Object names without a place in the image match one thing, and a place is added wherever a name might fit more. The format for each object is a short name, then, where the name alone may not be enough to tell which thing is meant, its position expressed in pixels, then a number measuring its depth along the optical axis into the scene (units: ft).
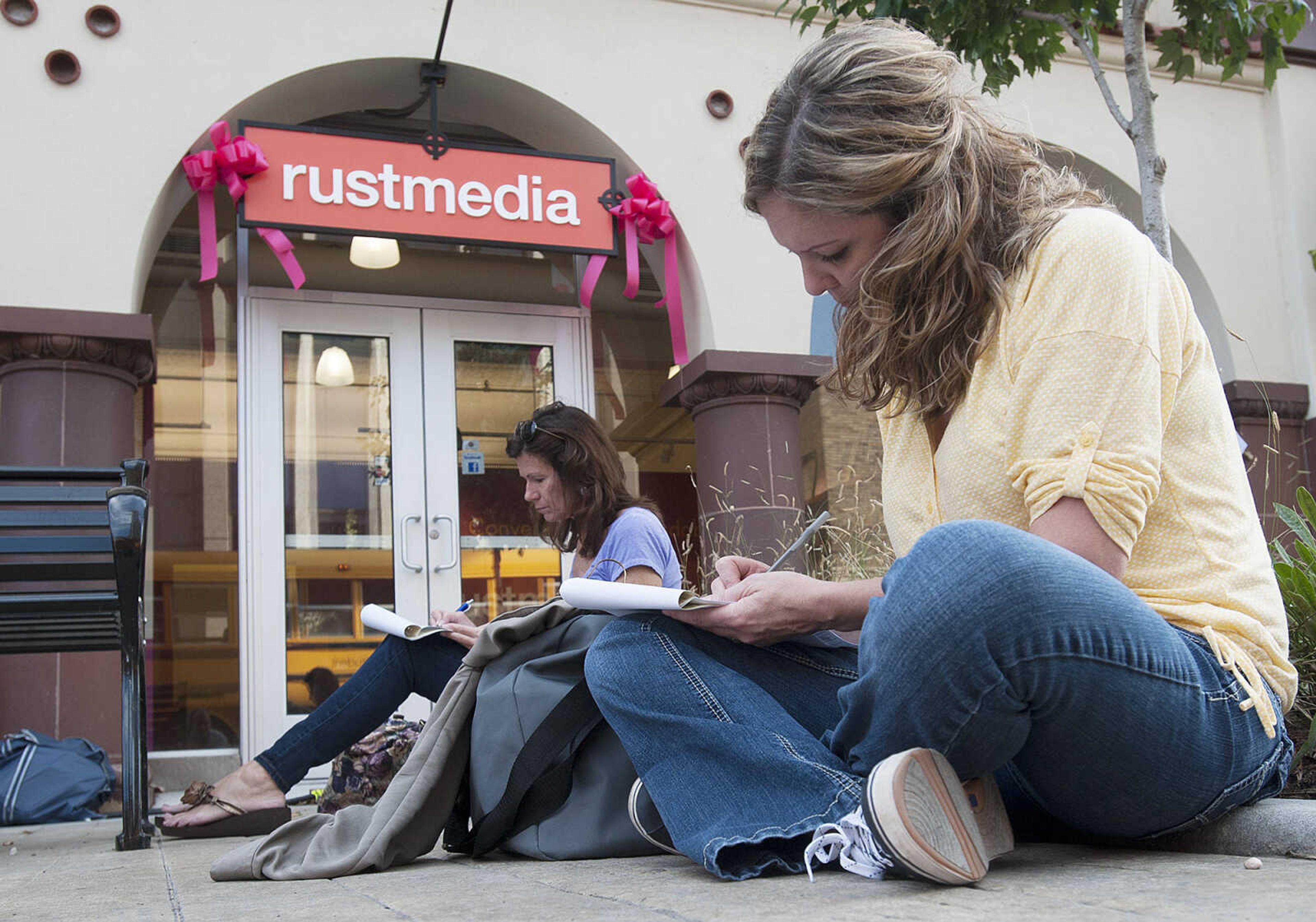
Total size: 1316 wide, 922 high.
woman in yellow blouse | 4.12
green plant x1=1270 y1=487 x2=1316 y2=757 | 7.70
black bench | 9.27
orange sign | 17.11
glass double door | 18.81
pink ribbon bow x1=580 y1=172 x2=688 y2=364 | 18.65
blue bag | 13.19
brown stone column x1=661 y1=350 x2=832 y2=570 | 18.29
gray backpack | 6.39
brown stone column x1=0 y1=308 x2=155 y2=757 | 14.98
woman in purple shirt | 8.66
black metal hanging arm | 17.70
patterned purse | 9.80
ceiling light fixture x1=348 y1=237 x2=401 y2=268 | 20.59
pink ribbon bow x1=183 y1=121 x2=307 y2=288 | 16.62
